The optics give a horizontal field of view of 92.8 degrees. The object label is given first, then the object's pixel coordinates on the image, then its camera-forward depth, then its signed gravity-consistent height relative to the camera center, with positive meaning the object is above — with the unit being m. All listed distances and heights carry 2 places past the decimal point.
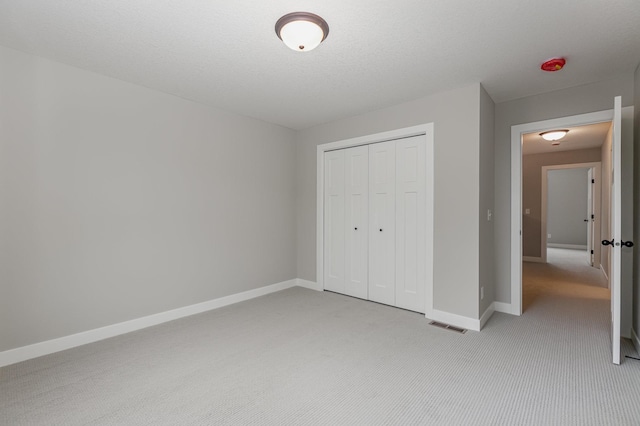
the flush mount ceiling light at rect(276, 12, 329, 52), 1.97 +1.22
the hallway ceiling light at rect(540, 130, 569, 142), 4.79 +1.25
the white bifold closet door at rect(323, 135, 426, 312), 3.57 -0.12
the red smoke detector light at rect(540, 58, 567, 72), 2.57 +1.28
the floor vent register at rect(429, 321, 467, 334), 3.03 -1.17
